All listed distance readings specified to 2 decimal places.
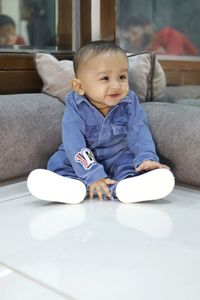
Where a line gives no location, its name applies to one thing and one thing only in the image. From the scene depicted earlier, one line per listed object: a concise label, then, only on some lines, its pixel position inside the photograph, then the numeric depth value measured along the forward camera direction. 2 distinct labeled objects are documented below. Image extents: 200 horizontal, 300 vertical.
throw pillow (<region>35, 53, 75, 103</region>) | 1.54
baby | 1.11
